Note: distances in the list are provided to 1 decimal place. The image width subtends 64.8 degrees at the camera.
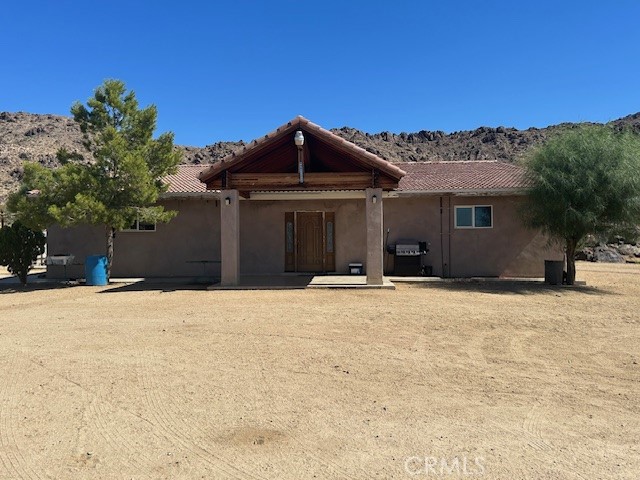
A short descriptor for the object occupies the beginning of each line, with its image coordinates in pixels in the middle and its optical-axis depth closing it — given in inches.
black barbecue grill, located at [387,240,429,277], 637.3
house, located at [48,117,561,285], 643.5
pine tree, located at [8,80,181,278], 545.3
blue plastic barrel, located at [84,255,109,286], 589.3
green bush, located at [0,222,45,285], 591.8
